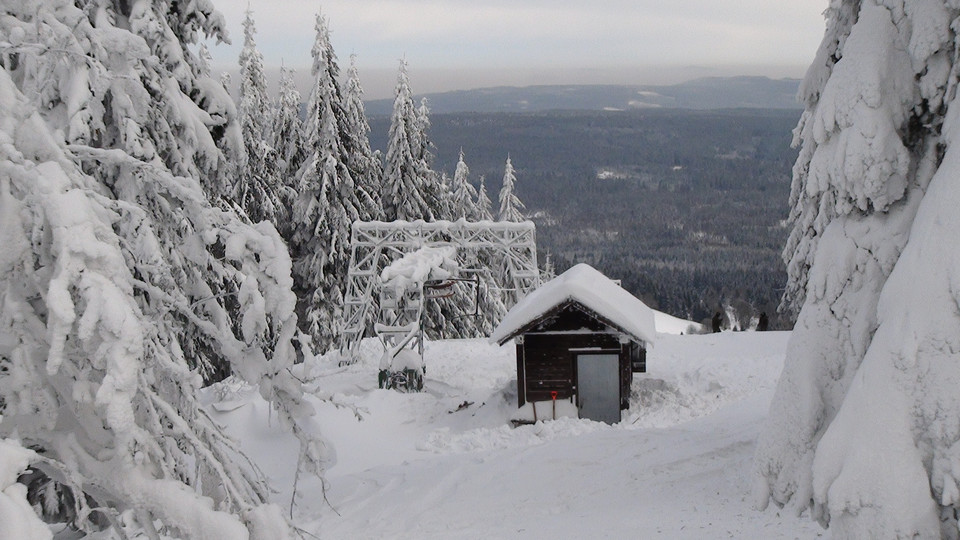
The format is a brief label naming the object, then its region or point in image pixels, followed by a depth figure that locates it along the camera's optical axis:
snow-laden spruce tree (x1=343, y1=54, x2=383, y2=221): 30.62
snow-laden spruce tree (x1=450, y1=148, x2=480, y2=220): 38.88
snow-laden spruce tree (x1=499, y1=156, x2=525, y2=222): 42.81
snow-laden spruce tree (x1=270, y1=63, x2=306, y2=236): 31.72
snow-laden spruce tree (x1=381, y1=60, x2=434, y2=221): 32.47
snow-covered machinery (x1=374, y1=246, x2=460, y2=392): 20.17
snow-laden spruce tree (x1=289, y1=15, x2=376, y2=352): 28.77
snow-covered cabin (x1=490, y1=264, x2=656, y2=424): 18.67
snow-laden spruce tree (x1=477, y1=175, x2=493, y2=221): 41.23
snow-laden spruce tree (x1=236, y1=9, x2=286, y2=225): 29.85
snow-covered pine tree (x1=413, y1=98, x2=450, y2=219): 33.50
